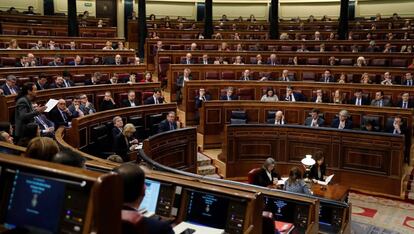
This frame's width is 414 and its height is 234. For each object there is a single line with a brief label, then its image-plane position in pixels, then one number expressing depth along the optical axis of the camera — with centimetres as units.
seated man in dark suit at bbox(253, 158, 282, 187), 551
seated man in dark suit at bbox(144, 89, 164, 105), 868
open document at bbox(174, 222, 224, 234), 265
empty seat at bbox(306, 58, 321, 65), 1138
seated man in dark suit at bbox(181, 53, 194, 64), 1119
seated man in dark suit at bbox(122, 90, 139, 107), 828
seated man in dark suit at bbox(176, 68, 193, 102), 1009
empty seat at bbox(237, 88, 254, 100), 975
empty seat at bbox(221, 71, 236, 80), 1074
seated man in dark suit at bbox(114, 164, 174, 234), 168
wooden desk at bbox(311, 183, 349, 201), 575
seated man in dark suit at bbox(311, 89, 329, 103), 901
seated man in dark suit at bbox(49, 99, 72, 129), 674
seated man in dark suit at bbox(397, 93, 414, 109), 853
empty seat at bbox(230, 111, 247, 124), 876
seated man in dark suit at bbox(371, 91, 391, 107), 862
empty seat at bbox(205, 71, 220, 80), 1068
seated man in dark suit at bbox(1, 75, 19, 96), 694
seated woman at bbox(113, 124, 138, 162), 633
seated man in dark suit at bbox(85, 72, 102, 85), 902
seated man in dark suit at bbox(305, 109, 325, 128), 814
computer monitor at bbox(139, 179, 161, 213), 287
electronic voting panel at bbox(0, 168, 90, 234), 169
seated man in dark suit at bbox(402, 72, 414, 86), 948
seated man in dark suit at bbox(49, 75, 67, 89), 822
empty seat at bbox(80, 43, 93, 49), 1192
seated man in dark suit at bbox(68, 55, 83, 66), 984
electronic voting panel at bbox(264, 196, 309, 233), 349
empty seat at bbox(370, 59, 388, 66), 1094
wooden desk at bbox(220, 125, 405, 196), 736
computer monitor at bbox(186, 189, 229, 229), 266
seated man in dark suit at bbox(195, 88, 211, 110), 938
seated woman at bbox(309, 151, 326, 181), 652
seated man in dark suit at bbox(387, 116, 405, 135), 766
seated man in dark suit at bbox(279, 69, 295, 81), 1012
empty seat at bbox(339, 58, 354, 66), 1101
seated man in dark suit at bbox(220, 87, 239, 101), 929
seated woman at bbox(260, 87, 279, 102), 911
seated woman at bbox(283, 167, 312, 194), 534
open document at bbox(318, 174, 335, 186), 616
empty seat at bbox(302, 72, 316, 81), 1042
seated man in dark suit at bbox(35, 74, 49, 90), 789
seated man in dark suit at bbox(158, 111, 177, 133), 754
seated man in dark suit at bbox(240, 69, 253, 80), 1019
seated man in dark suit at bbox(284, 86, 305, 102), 925
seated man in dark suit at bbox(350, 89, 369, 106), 877
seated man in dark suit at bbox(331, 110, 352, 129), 795
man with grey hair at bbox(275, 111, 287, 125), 828
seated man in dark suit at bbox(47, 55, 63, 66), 947
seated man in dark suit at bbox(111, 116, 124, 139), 653
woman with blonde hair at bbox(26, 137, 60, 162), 229
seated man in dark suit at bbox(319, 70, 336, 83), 995
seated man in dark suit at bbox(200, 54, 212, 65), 1122
